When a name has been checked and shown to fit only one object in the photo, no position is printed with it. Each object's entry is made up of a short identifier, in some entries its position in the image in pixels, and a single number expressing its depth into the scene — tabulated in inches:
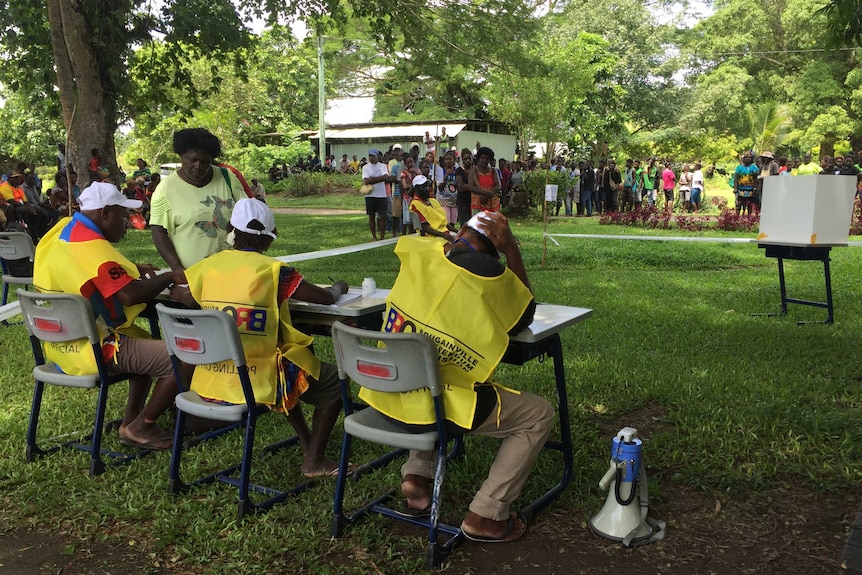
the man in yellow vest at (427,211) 355.3
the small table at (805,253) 250.8
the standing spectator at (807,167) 608.7
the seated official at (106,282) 144.9
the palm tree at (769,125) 1224.8
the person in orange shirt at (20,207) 470.6
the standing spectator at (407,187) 515.4
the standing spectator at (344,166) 1246.3
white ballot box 248.4
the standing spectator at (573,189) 810.7
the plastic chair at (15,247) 267.7
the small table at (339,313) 141.0
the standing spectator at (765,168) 647.8
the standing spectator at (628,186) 824.6
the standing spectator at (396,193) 516.4
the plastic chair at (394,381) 107.9
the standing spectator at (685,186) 819.4
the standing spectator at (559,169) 759.7
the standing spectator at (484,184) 402.9
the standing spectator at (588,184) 813.8
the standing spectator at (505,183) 714.2
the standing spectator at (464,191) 440.8
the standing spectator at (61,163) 696.2
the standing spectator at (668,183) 820.6
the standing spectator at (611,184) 826.2
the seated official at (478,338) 110.4
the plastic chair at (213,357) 124.8
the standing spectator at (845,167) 632.1
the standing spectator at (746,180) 673.0
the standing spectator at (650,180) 855.1
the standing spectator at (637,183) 836.0
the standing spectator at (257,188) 590.6
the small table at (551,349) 122.7
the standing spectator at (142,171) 758.6
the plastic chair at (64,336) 141.2
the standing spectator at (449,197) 513.3
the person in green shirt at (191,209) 169.5
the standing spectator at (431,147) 628.6
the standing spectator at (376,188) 491.2
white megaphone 120.1
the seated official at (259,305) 131.0
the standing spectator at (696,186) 805.2
